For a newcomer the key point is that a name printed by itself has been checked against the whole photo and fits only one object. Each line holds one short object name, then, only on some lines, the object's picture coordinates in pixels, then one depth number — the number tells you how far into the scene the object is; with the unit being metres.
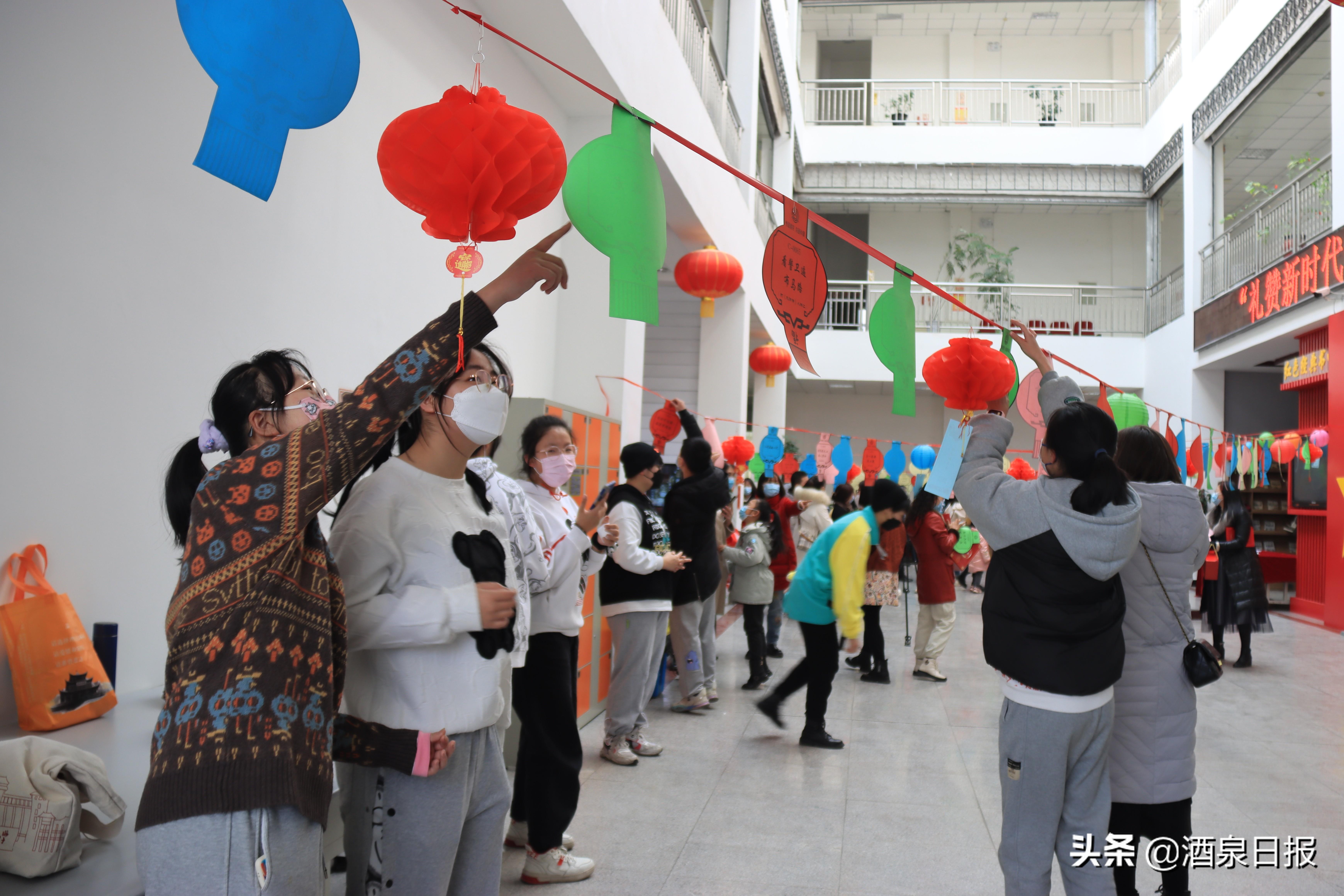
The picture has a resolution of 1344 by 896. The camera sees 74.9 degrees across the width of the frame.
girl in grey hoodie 2.08
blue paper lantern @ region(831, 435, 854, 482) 8.91
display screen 9.65
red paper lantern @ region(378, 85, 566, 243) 1.63
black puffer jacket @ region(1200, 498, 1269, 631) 6.25
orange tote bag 2.07
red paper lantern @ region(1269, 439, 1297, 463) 9.12
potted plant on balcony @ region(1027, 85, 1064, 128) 16.19
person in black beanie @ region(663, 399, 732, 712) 4.64
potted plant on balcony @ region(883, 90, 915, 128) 16.55
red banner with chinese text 8.58
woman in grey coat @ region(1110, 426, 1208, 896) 2.32
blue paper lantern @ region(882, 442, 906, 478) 8.66
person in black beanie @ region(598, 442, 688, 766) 3.88
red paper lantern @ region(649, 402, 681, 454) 6.11
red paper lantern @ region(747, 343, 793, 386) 10.46
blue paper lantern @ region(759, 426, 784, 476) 8.88
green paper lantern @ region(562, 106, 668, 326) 1.90
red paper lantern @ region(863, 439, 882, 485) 9.46
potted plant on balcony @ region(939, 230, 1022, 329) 15.38
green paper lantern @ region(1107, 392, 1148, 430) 4.17
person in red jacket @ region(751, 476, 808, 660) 6.60
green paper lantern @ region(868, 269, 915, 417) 2.77
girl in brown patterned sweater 1.21
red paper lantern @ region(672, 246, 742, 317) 6.71
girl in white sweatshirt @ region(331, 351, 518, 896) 1.49
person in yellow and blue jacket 3.97
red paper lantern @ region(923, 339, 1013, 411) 2.63
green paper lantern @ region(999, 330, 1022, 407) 2.75
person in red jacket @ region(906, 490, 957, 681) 5.76
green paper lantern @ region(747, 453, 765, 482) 8.96
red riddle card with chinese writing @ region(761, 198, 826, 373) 2.45
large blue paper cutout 1.33
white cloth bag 1.64
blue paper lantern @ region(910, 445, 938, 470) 9.72
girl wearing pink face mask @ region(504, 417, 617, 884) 2.74
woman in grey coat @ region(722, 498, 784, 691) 5.68
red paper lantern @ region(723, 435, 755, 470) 7.66
